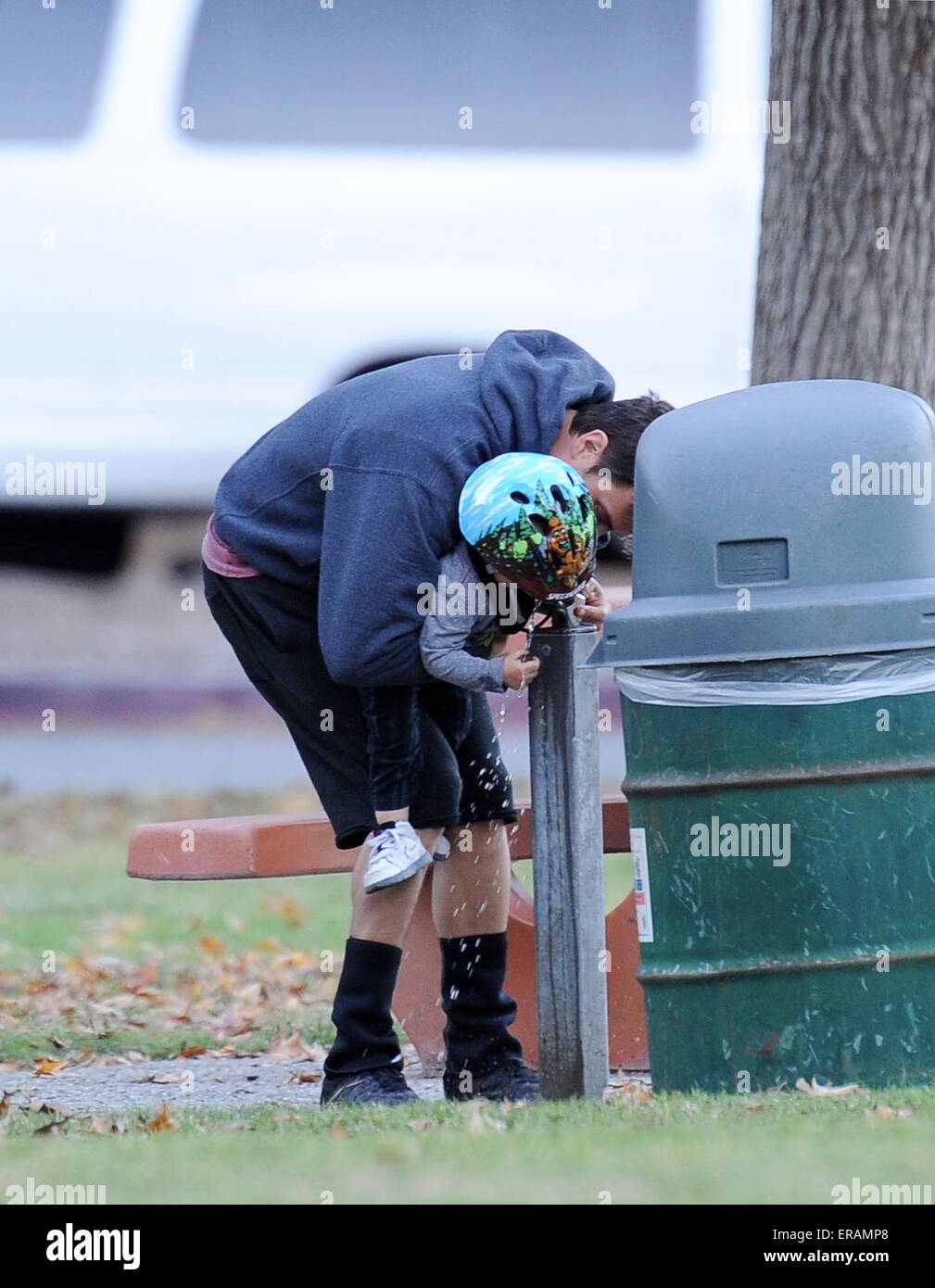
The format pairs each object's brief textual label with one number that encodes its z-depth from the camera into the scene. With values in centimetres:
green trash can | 746
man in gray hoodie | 759
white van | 1817
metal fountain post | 788
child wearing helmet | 733
